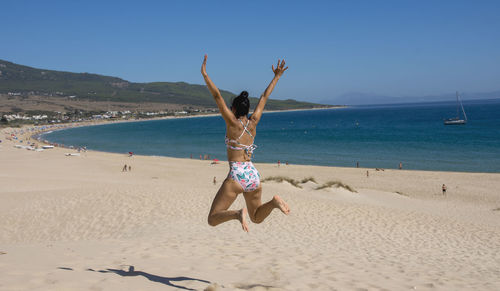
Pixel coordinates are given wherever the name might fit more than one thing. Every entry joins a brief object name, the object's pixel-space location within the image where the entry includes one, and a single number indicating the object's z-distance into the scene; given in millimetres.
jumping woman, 4262
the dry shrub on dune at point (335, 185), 20559
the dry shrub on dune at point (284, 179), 21812
